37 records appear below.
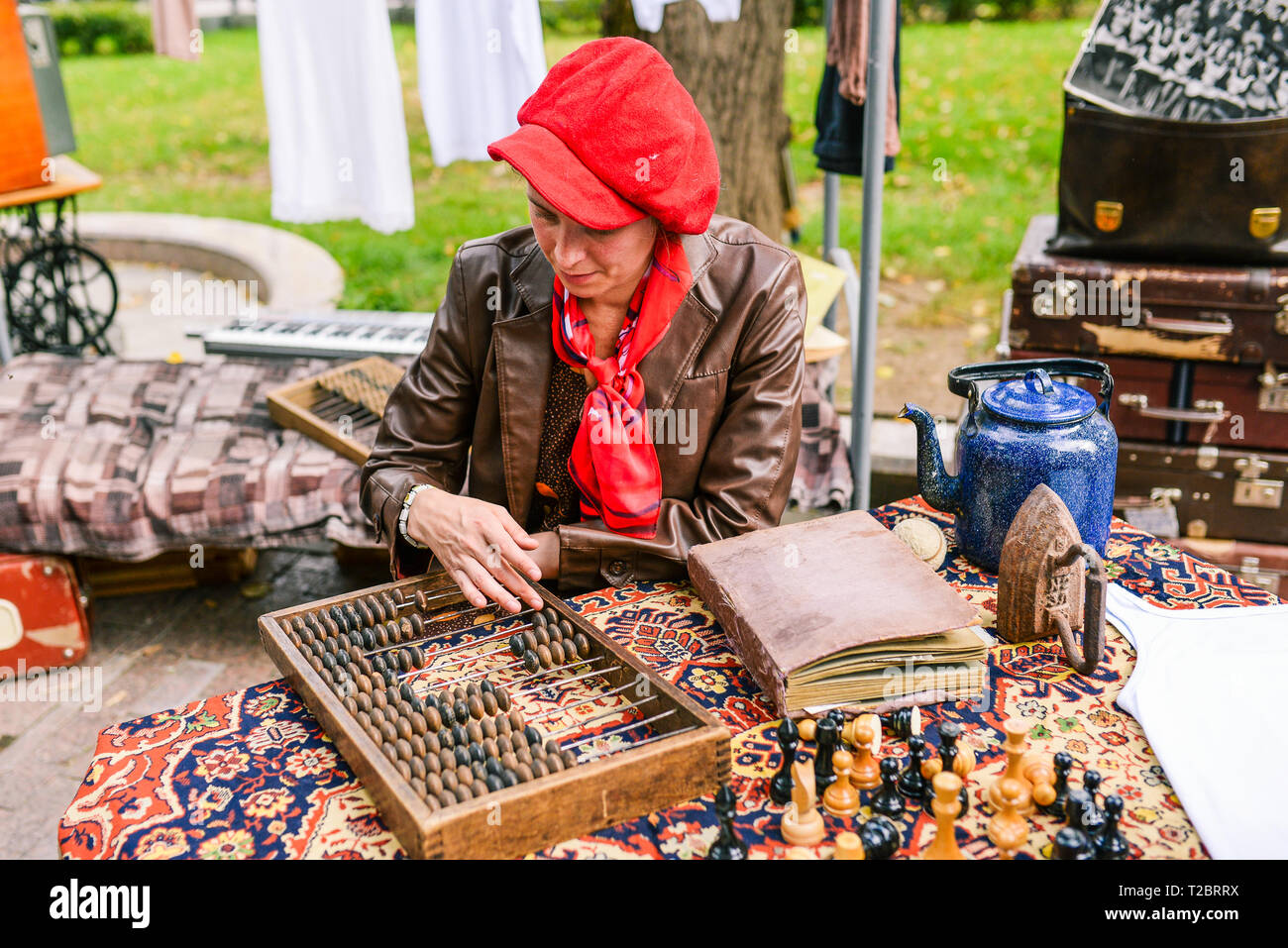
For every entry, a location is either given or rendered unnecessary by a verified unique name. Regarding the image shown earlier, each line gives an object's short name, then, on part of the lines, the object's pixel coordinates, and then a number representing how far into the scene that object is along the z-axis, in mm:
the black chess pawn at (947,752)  1747
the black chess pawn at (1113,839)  1605
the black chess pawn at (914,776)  1754
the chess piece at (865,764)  1782
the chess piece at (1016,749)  1739
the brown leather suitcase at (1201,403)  4027
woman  2348
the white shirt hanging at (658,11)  3992
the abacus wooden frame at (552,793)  1571
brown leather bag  3781
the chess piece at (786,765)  1725
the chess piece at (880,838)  1622
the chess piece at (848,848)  1582
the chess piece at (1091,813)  1675
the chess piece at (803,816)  1662
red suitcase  4082
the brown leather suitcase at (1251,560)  4172
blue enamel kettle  2256
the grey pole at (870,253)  3633
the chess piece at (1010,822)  1639
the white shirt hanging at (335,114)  4078
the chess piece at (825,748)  1804
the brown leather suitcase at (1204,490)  4082
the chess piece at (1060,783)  1728
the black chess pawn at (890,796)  1731
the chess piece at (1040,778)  1727
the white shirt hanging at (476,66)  4066
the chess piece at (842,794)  1729
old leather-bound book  1922
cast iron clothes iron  2035
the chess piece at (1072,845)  1587
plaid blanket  4027
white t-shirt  1670
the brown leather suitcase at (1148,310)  3920
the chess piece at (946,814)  1600
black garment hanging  4527
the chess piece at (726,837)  1610
